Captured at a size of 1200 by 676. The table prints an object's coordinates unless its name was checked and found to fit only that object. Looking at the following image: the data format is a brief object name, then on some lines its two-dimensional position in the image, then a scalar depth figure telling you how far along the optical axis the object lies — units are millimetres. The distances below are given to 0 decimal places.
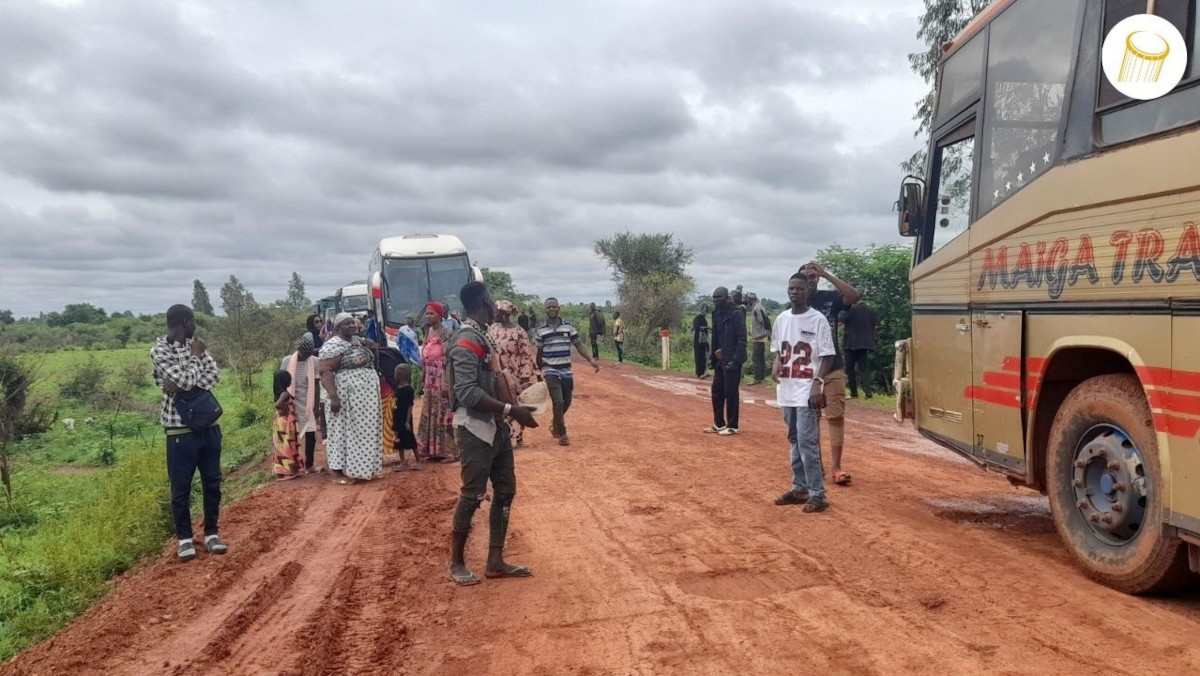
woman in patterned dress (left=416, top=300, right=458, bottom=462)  9727
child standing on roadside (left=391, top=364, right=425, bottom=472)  10023
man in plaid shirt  6207
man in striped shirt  10500
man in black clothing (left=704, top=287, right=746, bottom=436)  10453
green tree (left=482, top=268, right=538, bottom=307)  55244
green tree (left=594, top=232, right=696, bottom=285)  53156
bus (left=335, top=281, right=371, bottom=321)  34906
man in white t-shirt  6547
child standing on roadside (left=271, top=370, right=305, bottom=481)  9641
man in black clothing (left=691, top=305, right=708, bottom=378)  17453
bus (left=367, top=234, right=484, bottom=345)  20609
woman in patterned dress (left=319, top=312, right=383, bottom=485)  9042
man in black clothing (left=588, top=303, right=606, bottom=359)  27734
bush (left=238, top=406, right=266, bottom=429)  17564
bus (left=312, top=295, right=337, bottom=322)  40872
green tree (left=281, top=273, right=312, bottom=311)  92325
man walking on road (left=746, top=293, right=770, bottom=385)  14555
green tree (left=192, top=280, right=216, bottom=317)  81875
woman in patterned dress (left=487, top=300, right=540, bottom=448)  9492
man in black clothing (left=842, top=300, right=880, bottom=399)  14000
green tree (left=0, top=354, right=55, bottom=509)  10508
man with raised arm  7359
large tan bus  3918
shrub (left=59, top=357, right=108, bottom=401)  22609
